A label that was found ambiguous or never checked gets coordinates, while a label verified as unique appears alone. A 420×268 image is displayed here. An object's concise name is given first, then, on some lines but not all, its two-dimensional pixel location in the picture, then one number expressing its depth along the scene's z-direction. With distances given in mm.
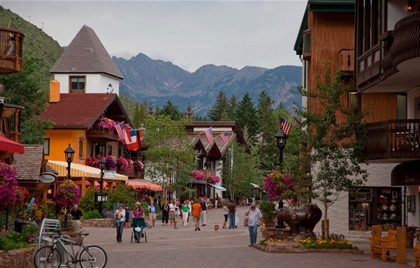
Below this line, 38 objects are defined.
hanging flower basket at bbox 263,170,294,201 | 36906
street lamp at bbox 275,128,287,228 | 34325
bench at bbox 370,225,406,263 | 23297
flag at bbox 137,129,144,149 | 64438
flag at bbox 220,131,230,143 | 85500
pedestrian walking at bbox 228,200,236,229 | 48281
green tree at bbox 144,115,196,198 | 69688
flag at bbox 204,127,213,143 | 80250
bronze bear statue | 30000
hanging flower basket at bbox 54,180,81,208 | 34844
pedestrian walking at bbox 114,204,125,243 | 34156
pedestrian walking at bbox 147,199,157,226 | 50156
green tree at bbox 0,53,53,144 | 54500
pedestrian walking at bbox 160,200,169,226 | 54656
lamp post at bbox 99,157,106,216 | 47531
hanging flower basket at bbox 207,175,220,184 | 94938
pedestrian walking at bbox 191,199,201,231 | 46312
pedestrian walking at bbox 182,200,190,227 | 52719
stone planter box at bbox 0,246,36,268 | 18016
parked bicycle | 19233
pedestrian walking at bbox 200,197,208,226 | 51581
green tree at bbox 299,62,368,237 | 29078
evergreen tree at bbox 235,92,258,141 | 145000
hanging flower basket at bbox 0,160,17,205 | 21000
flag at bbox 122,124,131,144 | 62281
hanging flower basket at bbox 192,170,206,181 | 81375
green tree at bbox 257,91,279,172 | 123000
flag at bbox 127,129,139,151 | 63000
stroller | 33906
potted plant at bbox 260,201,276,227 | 37562
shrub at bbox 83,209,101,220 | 48219
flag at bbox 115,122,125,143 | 61969
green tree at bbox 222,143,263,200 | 100062
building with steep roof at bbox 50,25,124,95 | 89812
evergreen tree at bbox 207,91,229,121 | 168250
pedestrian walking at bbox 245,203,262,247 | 30609
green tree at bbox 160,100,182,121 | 130500
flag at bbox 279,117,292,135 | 43950
